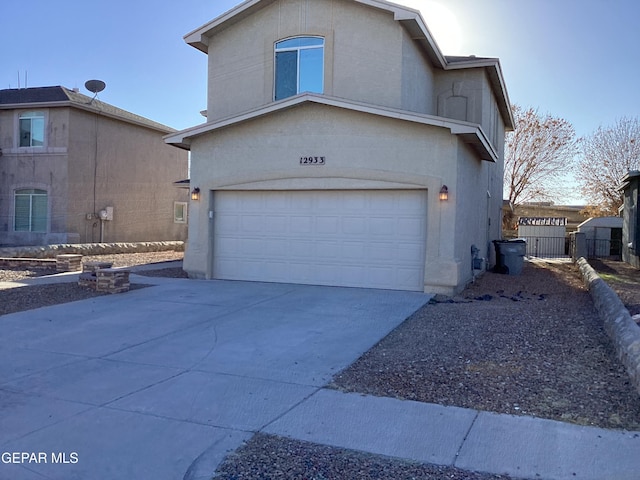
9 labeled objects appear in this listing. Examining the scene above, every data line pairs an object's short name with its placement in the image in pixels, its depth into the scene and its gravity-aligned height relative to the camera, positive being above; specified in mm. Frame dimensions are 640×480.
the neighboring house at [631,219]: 19469 +685
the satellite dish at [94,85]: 23297 +5717
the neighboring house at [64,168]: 22641 +2346
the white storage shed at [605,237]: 27477 -15
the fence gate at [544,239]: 30484 -163
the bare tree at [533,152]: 39312 +5780
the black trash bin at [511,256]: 17734 -652
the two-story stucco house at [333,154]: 12367 +1775
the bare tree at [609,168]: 35094 +4386
